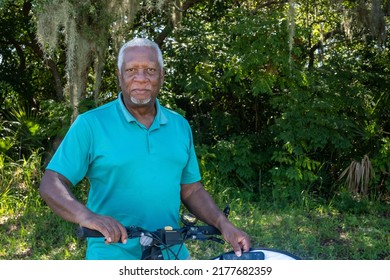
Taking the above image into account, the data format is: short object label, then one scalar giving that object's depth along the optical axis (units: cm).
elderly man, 249
